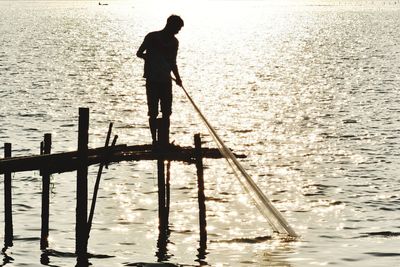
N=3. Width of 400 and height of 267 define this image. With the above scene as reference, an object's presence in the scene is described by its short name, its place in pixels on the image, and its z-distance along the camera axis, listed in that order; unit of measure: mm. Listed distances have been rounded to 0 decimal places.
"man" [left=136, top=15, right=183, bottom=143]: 21438
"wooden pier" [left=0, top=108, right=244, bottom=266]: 20078
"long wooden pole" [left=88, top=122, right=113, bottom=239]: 22391
